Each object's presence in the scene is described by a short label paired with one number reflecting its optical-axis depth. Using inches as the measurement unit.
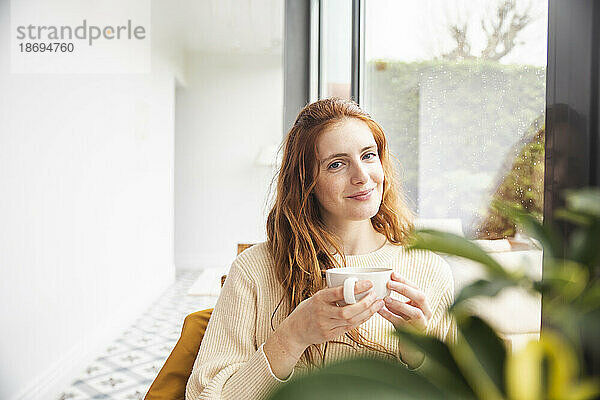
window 28.0
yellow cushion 42.1
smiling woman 37.8
